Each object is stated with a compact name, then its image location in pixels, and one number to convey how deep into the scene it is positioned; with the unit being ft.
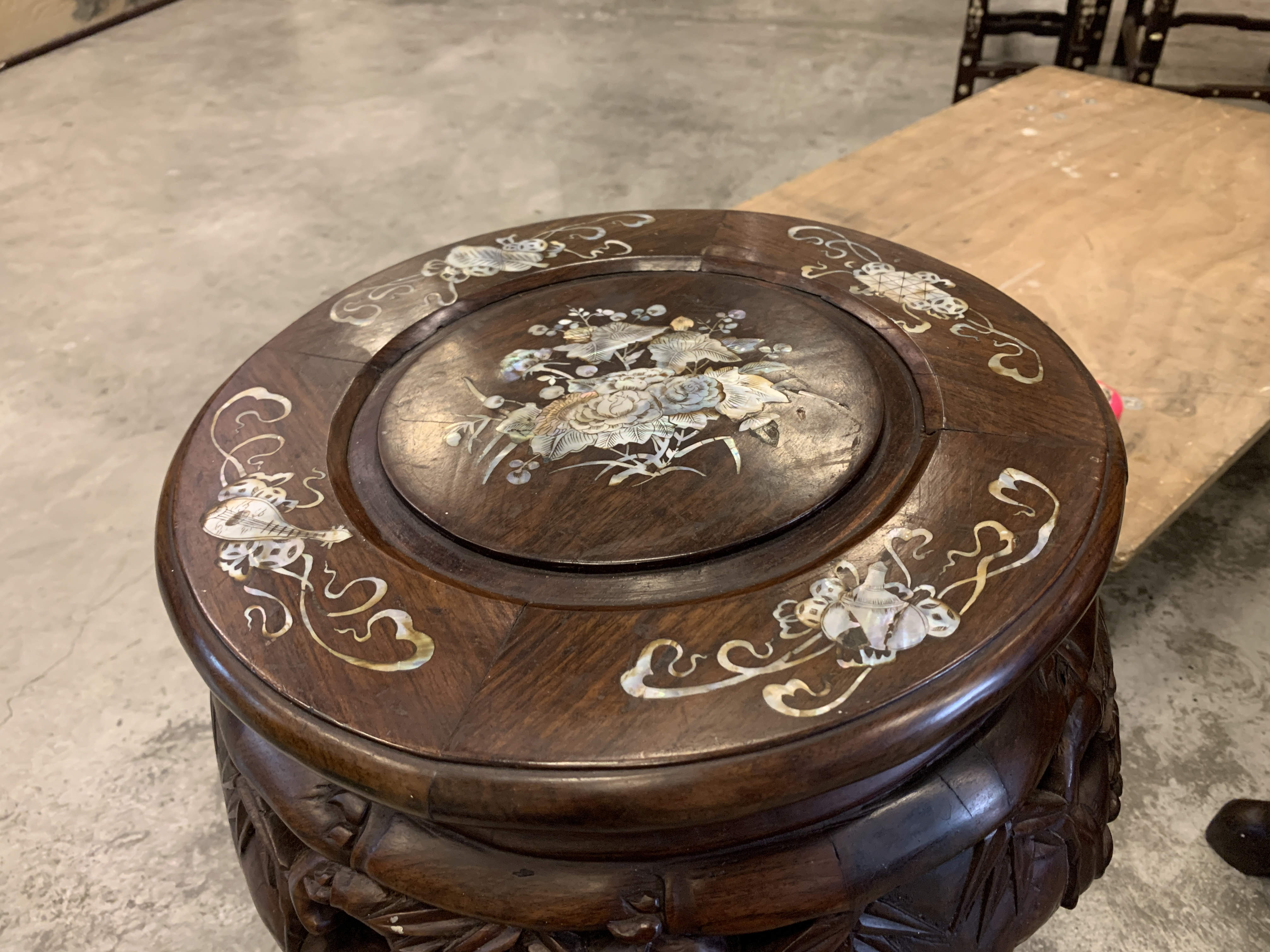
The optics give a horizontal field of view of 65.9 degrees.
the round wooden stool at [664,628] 2.62
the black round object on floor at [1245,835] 4.80
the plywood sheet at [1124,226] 5.31
